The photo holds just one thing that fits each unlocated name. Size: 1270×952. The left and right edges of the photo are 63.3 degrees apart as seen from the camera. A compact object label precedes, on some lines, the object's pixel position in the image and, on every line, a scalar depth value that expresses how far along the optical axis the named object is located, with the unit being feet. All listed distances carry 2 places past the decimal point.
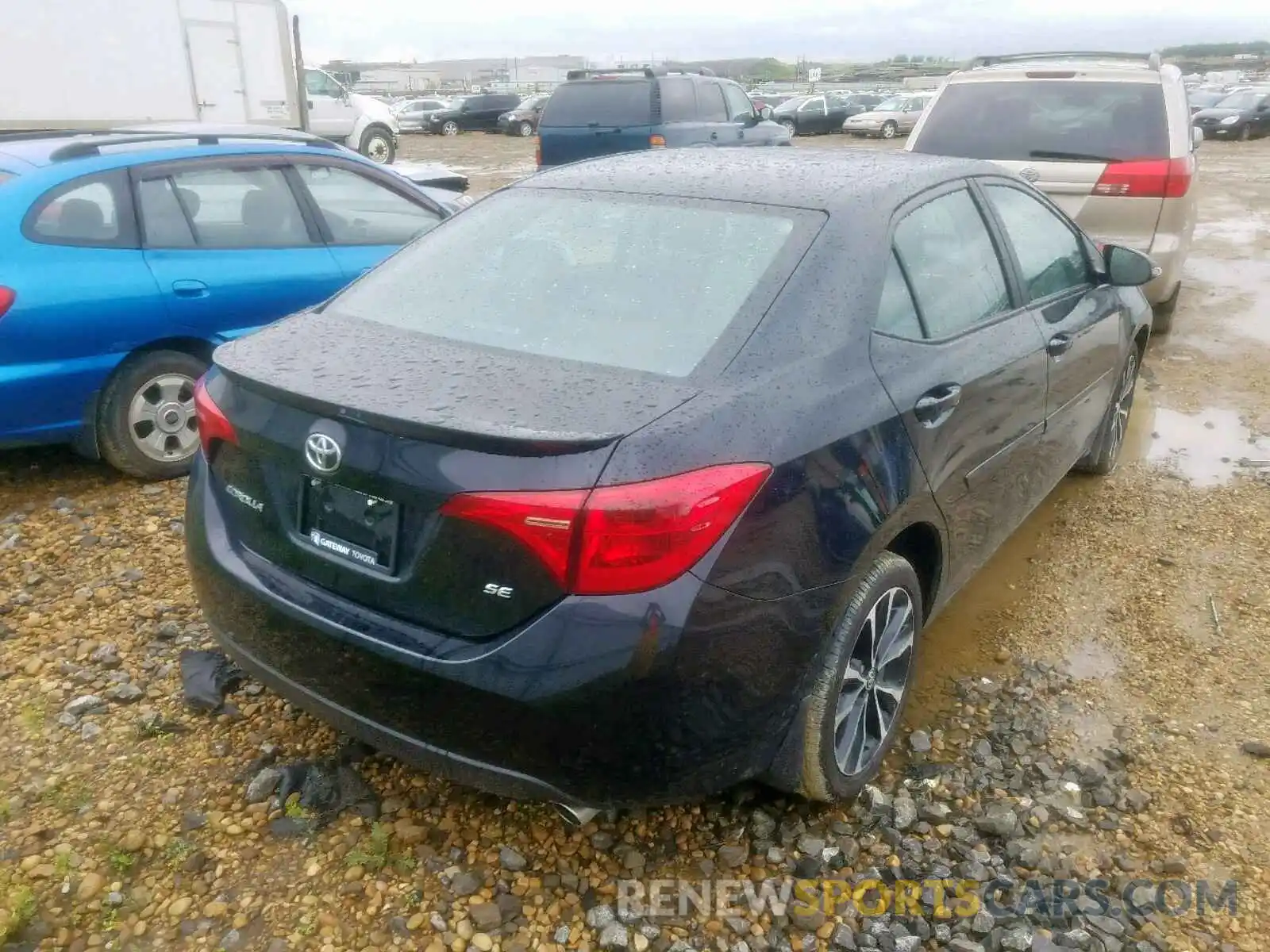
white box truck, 38.47
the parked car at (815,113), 118.01
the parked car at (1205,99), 108.15
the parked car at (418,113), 126.72
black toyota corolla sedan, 6.80
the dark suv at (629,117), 40.88
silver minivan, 21.74
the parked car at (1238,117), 102.47
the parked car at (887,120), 108.37
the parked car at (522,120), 118.52
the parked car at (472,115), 127.54
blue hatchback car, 13.71
